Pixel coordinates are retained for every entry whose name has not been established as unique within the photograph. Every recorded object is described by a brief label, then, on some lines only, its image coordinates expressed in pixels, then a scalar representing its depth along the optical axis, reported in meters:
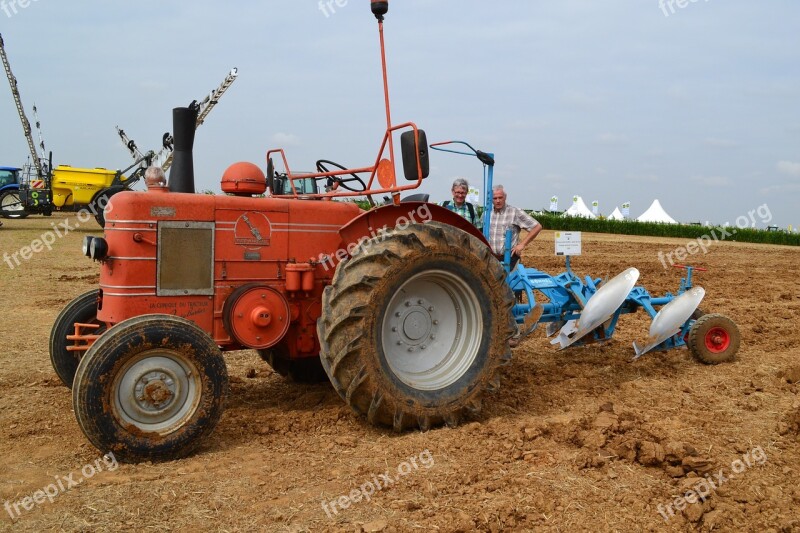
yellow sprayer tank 25.67
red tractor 4.02
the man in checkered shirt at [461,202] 7.26
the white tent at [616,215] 45.06
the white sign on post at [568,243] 6.87
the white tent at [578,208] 43.88
